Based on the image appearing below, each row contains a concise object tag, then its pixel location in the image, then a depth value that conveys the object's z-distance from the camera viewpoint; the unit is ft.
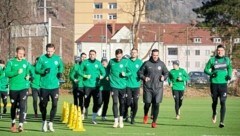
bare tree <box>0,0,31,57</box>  148.87
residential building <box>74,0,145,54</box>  374.59
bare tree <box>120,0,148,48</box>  161.07
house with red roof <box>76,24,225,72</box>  291.99
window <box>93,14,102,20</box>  403.03
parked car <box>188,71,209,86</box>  204.30
